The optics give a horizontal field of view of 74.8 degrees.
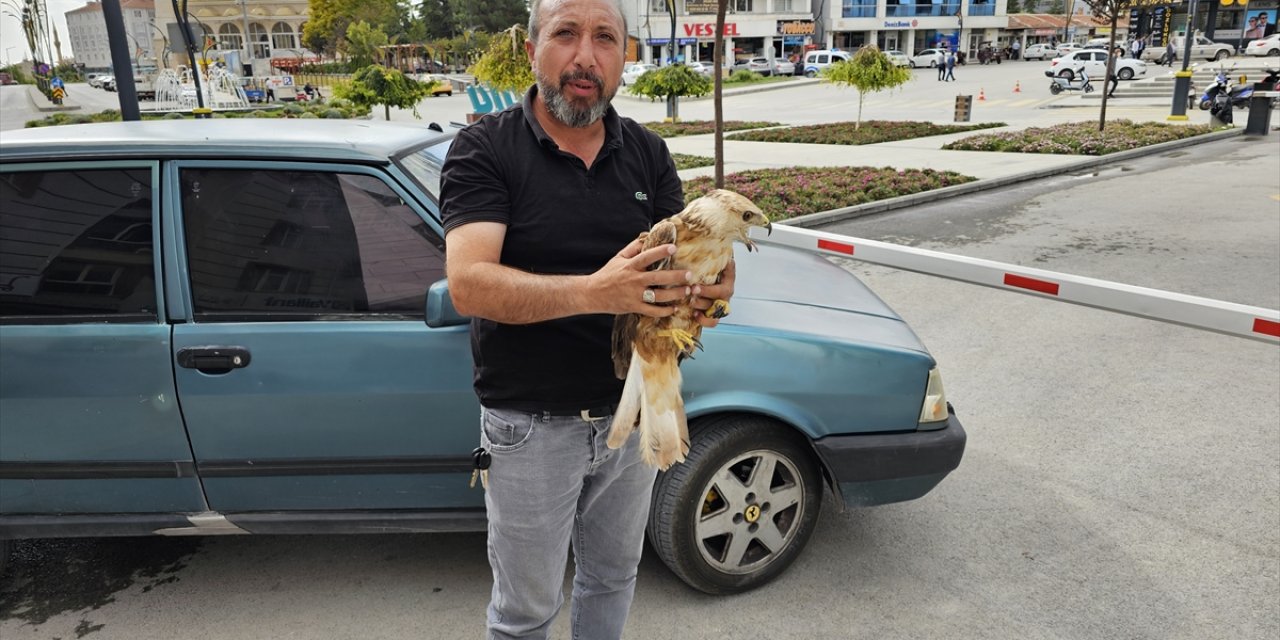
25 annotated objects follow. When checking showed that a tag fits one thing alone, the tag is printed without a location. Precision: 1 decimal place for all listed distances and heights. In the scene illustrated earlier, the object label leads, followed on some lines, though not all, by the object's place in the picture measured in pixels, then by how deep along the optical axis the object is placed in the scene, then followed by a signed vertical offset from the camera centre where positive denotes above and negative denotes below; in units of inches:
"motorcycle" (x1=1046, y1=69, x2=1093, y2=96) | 1360.7 -42.1
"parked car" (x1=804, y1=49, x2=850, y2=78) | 2069.4 +15.6
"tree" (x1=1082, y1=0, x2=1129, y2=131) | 693.9 +37.1
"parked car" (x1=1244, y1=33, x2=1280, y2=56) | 1659.7 +7.6
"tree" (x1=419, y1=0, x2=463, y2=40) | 3791.8 +262.4
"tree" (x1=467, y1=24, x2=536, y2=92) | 696.4 +8.4
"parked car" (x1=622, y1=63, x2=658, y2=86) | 1827.5 +1.8
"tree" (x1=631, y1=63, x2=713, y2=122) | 906.7 -13.5
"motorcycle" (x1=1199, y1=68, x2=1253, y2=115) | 842.8 -38.7
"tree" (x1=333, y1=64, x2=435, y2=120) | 909.2 -8.9
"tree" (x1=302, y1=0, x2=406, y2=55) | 2942.9 +221.5
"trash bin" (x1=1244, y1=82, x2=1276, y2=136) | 716.7 -52.2
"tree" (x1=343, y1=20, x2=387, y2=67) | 2331.4 +103.1
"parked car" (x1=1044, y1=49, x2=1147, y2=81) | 1429.6 -15.3
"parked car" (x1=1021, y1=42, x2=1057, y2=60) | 2502.7 +18.1
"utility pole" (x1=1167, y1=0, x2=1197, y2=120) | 837.8 -37.3
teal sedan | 106.1 -35.1
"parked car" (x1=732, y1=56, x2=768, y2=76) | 2166.6 +3.6
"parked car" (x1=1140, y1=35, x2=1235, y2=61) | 1768.0 +6.6
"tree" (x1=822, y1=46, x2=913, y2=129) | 797.2 -6.9
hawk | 63.3 -20.8
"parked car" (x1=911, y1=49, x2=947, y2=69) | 2278.5 +7.8
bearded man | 63.8 -15.2
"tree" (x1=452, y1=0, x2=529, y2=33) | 3452.3 +247.1
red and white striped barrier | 119.3 -35.9
